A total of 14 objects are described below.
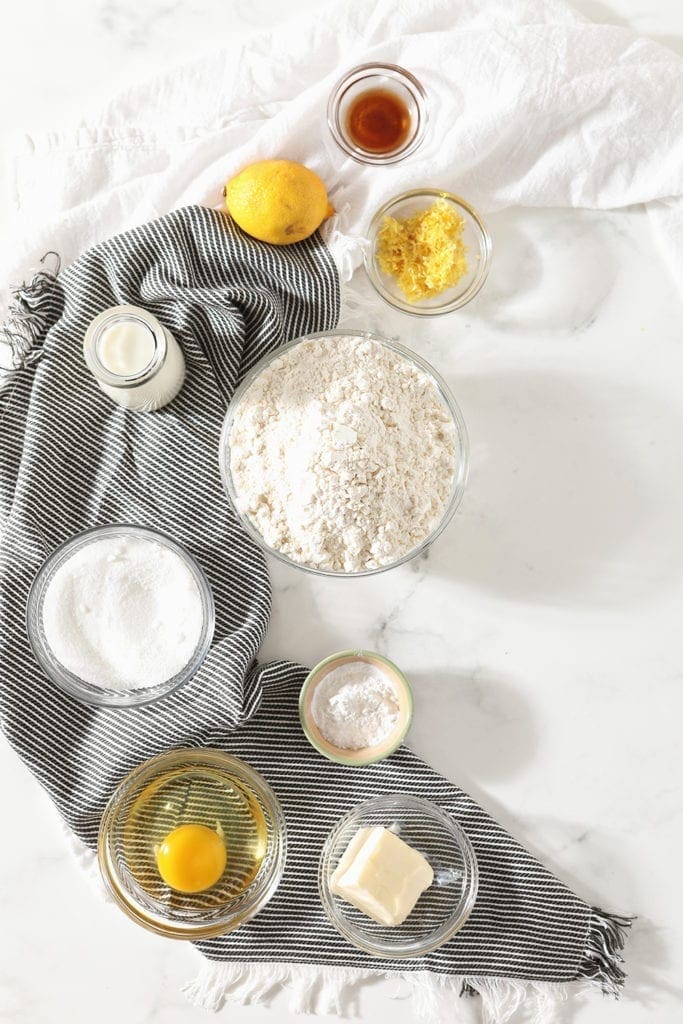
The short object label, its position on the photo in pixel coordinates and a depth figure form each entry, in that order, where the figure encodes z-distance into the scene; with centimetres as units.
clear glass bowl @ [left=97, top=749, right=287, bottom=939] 154
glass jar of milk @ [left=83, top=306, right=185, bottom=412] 146
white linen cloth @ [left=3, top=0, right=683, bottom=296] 160
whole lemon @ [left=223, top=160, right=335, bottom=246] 153
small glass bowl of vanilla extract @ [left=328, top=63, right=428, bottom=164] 160
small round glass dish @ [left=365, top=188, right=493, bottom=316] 162
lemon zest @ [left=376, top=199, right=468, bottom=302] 158
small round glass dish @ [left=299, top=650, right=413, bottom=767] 157
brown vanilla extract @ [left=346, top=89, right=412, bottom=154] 162
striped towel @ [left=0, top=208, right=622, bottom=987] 155
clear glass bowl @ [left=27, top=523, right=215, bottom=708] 149
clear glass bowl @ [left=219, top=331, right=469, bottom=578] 151
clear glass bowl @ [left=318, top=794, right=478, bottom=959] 157
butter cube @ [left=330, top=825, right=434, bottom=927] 150
